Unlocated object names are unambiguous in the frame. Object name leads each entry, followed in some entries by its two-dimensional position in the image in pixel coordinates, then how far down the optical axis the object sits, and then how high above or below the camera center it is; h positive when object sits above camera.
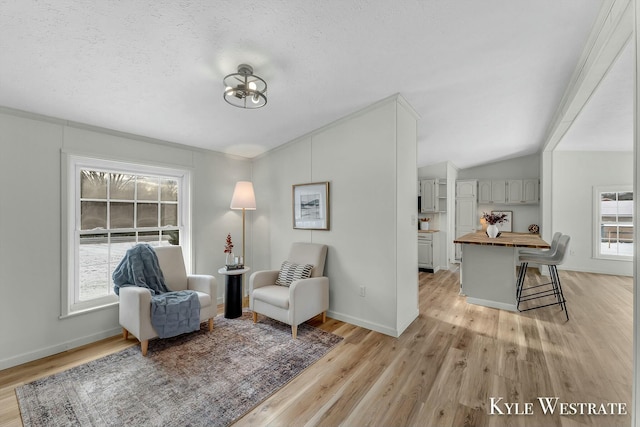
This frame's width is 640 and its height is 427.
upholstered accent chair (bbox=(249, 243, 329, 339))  2.83 -0.90
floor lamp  3.71 +0.22
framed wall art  3.42 +0.09
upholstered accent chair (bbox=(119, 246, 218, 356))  2.46 -0.87
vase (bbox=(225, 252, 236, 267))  3.41 -0.66
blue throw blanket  2.54 -0.86
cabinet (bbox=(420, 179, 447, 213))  6.11 +0.41
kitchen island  3.55 -0.78
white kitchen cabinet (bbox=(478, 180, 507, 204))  6.68 +0.55
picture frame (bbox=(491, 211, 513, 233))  6.86 -0.26
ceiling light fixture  2.04 +1.07
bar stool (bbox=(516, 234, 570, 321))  3.44 -0.79
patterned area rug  1.76 -1.33
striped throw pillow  3.20 -0.73
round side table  3.33 -1.03
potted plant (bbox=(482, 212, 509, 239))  4.06 -0.22
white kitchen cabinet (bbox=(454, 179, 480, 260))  6.84 +0.13
